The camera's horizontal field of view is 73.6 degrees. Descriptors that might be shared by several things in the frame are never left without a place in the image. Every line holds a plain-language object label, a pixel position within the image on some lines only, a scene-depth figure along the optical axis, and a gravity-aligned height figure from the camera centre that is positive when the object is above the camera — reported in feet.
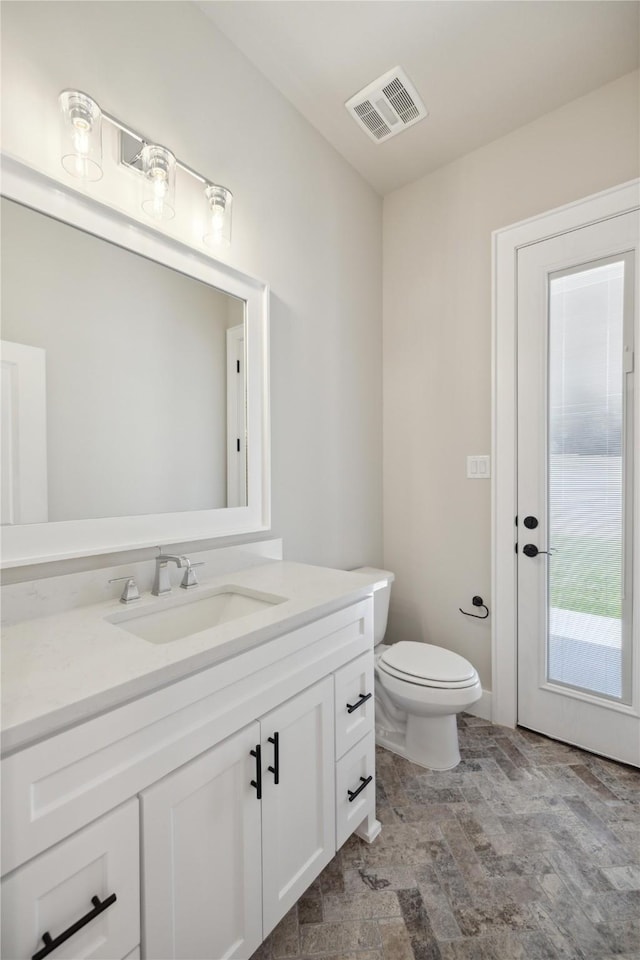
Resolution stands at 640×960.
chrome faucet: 4.06 -0.95
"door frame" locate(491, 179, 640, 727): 6.56 +0.07
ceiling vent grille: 5.63 +5.14
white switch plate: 6.88 +0.10
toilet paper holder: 6.93 -2.14
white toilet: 5.40 -2.90
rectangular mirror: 3.43 +0.90
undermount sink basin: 3.77 -1.32
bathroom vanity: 2.06 -1.84
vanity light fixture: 3.60 +2.95
